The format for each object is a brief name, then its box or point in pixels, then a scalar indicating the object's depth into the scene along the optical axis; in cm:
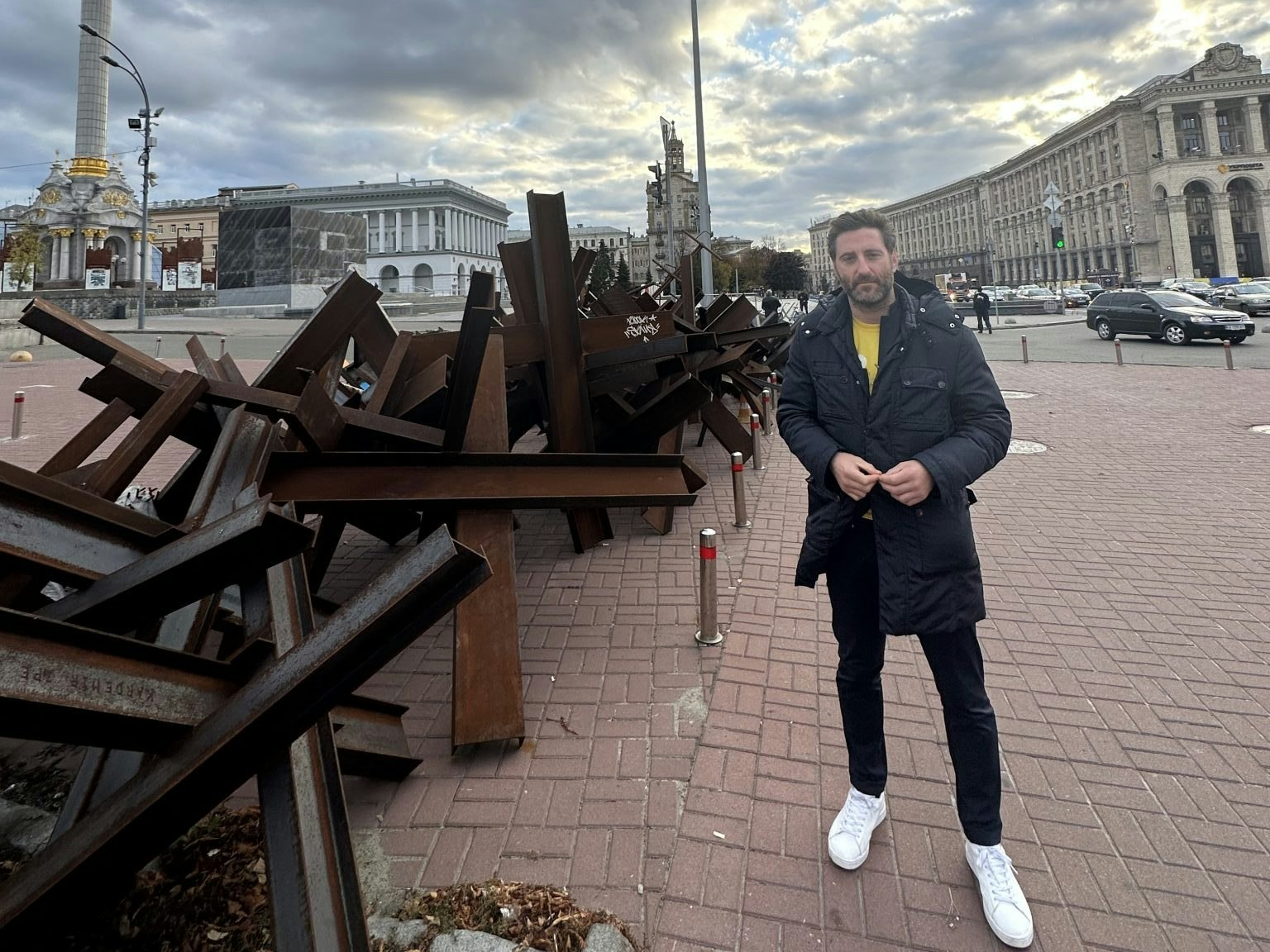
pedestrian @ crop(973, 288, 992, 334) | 2973
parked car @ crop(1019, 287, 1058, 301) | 4892
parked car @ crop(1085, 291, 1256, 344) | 2105
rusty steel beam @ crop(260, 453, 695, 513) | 312
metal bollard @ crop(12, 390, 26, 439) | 1096
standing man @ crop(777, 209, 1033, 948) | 211
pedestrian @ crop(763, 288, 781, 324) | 1914
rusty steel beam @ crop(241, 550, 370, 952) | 154
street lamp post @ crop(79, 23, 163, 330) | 2806
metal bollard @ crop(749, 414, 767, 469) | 866
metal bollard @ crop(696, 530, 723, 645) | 389
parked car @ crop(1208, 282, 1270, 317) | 3039
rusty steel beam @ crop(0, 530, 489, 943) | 142
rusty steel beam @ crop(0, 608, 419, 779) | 122
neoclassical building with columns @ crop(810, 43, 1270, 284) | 8144
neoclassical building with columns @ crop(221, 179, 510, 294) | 10488
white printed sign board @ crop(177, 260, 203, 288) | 6131
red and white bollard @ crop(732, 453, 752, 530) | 627
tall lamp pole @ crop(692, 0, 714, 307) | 1881
